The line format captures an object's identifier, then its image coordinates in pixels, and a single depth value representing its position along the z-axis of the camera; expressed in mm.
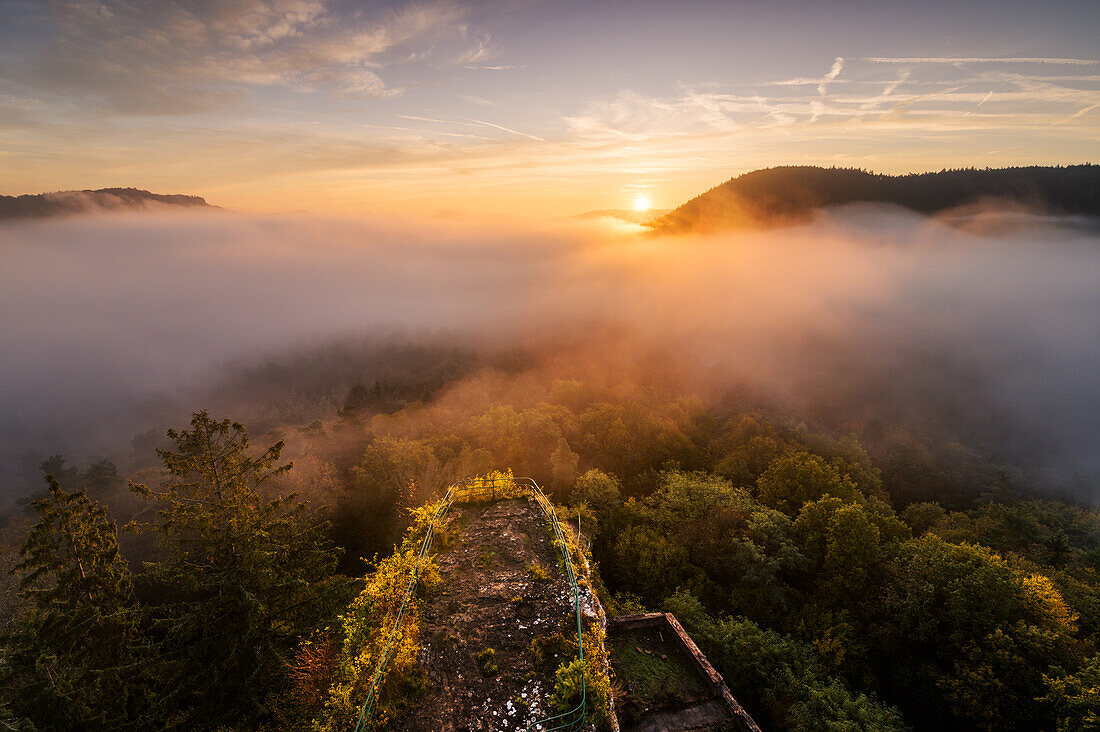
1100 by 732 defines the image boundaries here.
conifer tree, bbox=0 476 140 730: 16953
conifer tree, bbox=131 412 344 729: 18000
